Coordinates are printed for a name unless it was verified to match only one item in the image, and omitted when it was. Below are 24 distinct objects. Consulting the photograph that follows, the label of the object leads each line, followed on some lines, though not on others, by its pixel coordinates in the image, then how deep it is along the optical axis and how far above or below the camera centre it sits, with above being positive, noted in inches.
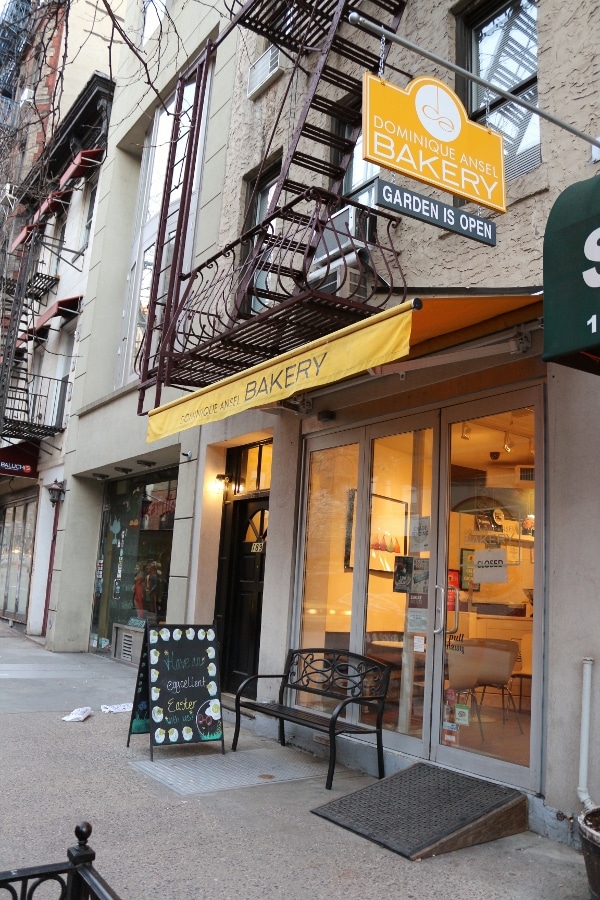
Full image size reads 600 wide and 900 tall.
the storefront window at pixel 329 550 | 285.0 +6.6
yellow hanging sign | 183.9 +111.8
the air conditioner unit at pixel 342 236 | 281.9 +129.1
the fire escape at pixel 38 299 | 611.8 +234.1
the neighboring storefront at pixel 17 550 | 679.1 -2.9
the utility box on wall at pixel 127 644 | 483.5 -59.7
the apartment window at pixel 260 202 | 375.0 +188.0
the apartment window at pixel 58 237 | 716.7 +305.3
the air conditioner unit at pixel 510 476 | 220.7 +30.7
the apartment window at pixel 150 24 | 560.7 +402.8
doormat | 178.2 -61.5
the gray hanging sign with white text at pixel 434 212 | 190.5 +96.2
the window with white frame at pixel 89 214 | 652.7 +296.4
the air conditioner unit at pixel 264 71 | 370.0 +251.0
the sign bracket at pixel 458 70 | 159.3 +113.6
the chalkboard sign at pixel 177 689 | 254.2 -46.2
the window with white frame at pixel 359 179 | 297.6 +162.5
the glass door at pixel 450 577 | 216.2 -1.5
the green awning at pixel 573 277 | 154.5 +64.8
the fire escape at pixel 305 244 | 256.8 +126.1
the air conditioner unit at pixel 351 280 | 278.7 +108.0
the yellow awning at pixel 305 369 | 179.8 +55.6
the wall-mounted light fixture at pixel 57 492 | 573.0 +44.5
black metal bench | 235.1 -42.6
